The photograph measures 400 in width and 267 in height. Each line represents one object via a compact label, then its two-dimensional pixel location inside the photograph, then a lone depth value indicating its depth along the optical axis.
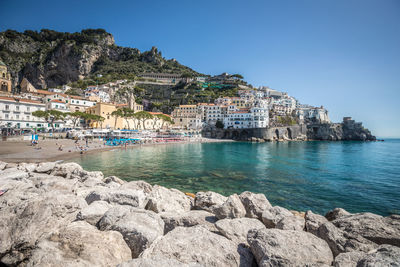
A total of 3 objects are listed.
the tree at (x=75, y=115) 43.50
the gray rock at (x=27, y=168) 9.78
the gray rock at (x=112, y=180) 8.93
